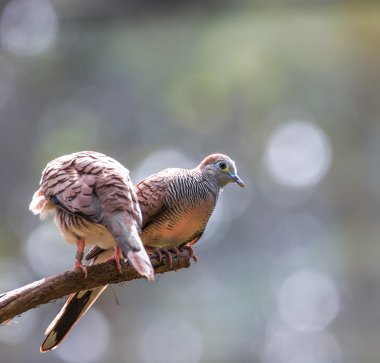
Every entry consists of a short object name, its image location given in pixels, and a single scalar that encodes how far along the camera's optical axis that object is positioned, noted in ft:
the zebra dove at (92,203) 26.73
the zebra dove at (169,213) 31.89
